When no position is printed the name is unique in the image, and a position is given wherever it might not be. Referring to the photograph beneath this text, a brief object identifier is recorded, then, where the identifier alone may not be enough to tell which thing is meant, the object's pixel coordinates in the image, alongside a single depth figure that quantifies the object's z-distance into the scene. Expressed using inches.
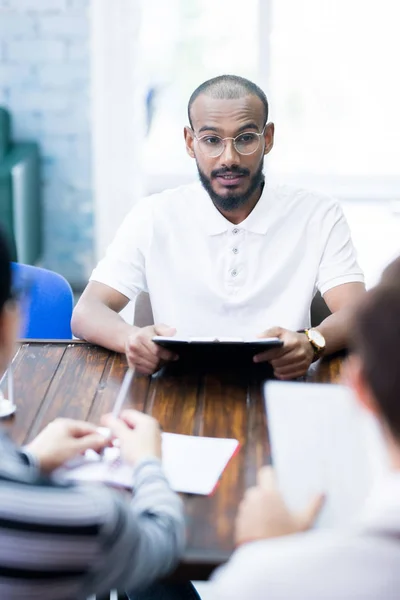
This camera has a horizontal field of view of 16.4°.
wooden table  72.5
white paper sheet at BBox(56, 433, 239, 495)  72.3
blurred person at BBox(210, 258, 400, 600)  51.0
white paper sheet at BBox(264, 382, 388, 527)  70.2
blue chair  96.0
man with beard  95.0
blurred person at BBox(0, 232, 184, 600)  58.6
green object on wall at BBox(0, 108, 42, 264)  135.7
